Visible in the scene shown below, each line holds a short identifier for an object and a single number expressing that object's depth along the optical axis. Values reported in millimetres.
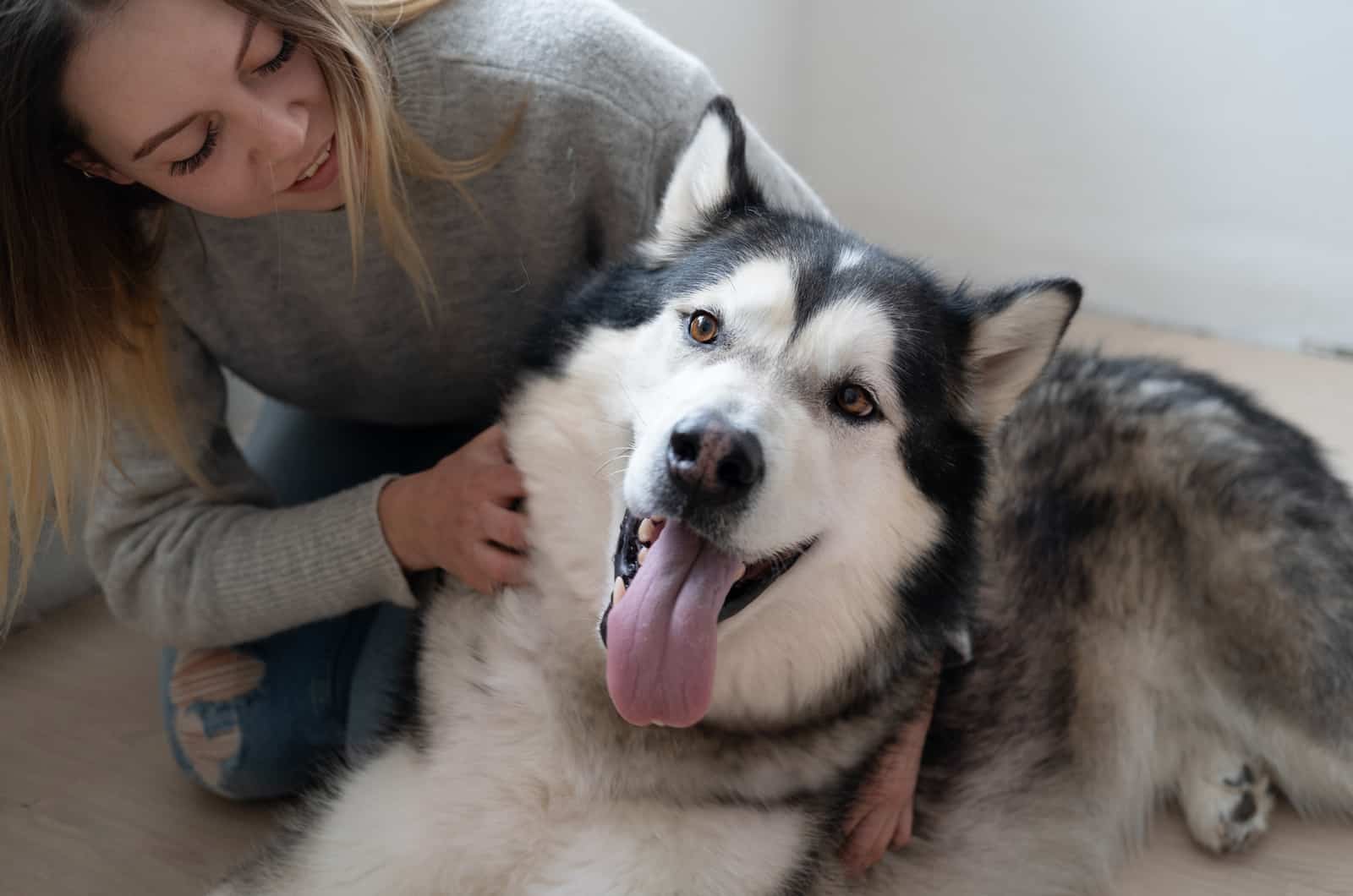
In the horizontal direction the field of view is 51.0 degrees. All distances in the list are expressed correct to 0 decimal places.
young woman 685
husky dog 648
